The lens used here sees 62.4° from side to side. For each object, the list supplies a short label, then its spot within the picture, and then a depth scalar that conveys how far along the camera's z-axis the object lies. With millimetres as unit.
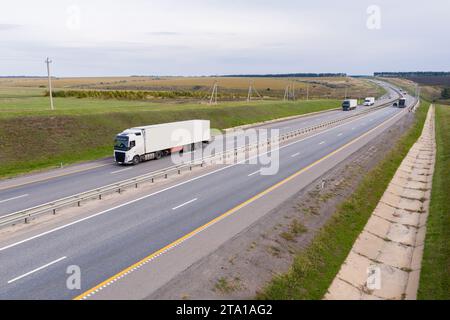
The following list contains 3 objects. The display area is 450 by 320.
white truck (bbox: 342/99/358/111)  100688
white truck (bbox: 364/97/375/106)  116488
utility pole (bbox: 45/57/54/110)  51000
